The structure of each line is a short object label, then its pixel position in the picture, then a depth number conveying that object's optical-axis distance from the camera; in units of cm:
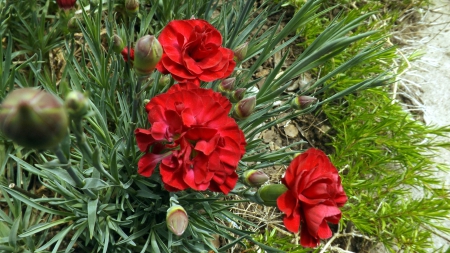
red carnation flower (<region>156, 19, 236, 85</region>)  25
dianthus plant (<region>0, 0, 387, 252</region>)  22
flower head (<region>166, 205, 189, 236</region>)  22
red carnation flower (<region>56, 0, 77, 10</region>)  30
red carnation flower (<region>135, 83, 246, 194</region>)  22
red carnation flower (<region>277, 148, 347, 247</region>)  22
